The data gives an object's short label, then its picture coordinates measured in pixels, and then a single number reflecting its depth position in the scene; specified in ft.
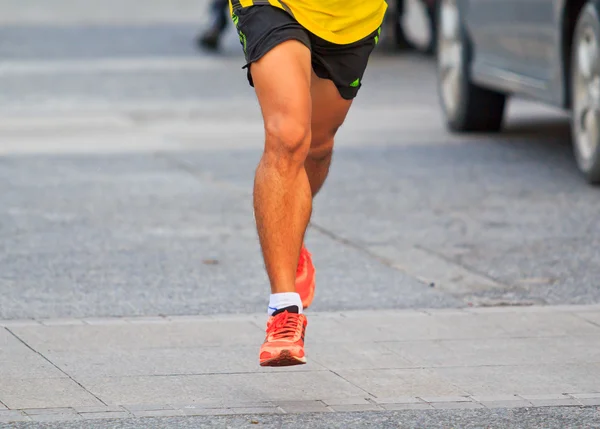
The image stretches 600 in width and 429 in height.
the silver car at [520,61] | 53.67
